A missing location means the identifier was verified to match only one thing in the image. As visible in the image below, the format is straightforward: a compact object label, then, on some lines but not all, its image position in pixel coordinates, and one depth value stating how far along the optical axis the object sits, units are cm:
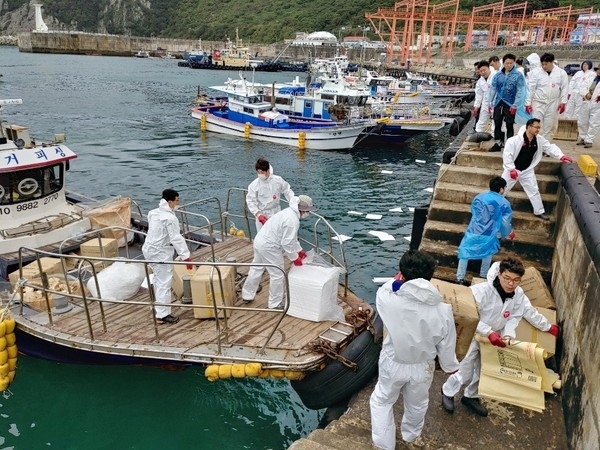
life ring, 891
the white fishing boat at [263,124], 2677
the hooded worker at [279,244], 595
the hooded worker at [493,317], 429
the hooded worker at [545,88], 939
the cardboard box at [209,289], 616
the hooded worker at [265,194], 774
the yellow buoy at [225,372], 540
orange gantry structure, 6553
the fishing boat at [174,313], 553
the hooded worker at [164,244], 614
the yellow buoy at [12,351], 623
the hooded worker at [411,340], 373
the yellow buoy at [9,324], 617
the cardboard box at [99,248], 844
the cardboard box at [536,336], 524
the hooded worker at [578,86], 1252
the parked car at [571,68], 2861
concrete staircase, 725
